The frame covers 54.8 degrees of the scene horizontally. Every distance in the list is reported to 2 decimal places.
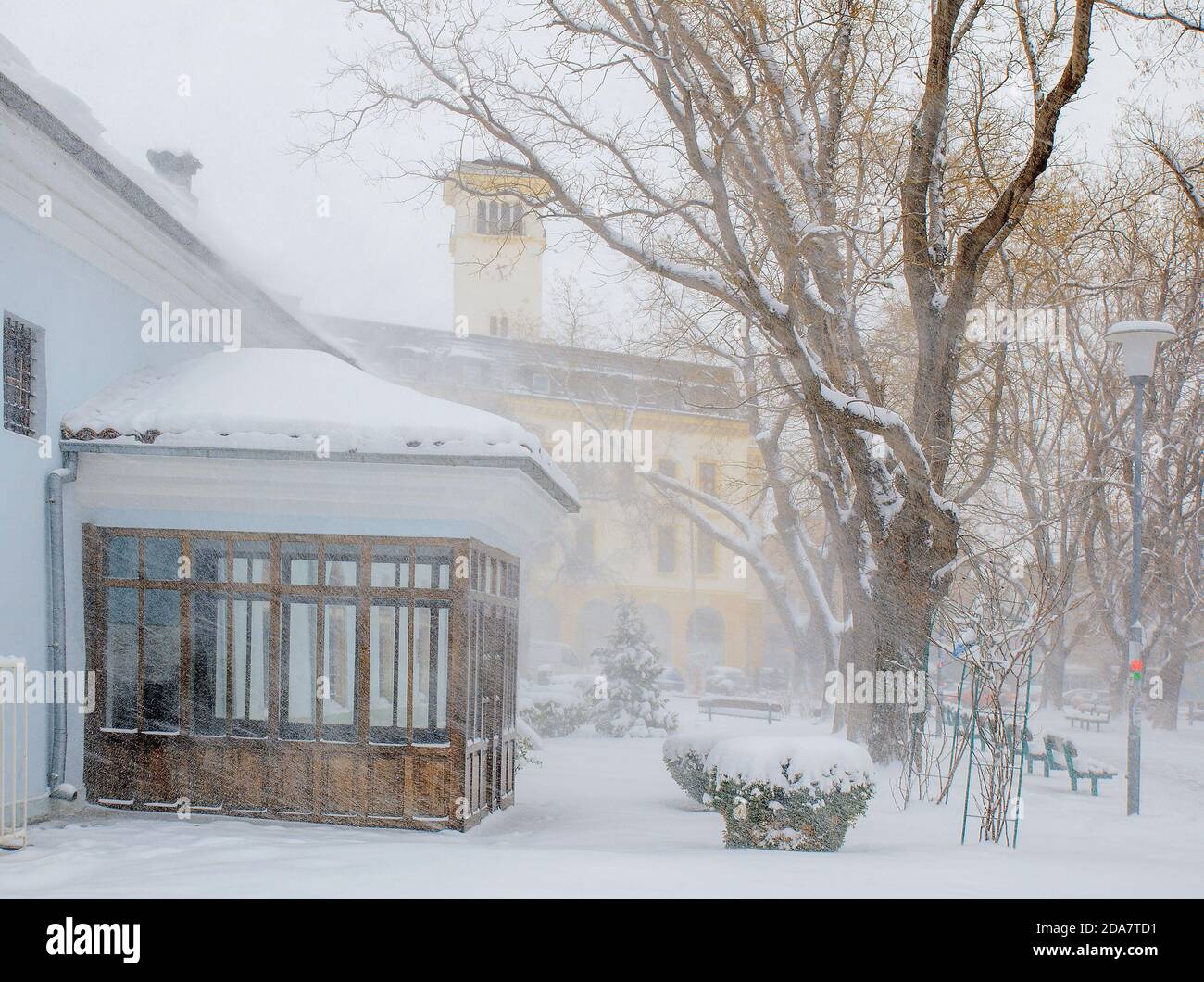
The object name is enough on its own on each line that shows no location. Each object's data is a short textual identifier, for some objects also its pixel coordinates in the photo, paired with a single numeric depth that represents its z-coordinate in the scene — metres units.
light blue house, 9.48
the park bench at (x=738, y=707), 28.55
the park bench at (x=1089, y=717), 27.61
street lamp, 12.75
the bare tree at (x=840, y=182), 11.70
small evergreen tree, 24.27
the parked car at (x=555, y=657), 42.31
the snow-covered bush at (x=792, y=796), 9.10
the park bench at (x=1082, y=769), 14.91
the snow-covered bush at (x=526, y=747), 17.52
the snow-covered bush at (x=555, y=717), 23.83
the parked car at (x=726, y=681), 41.16
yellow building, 39.88
